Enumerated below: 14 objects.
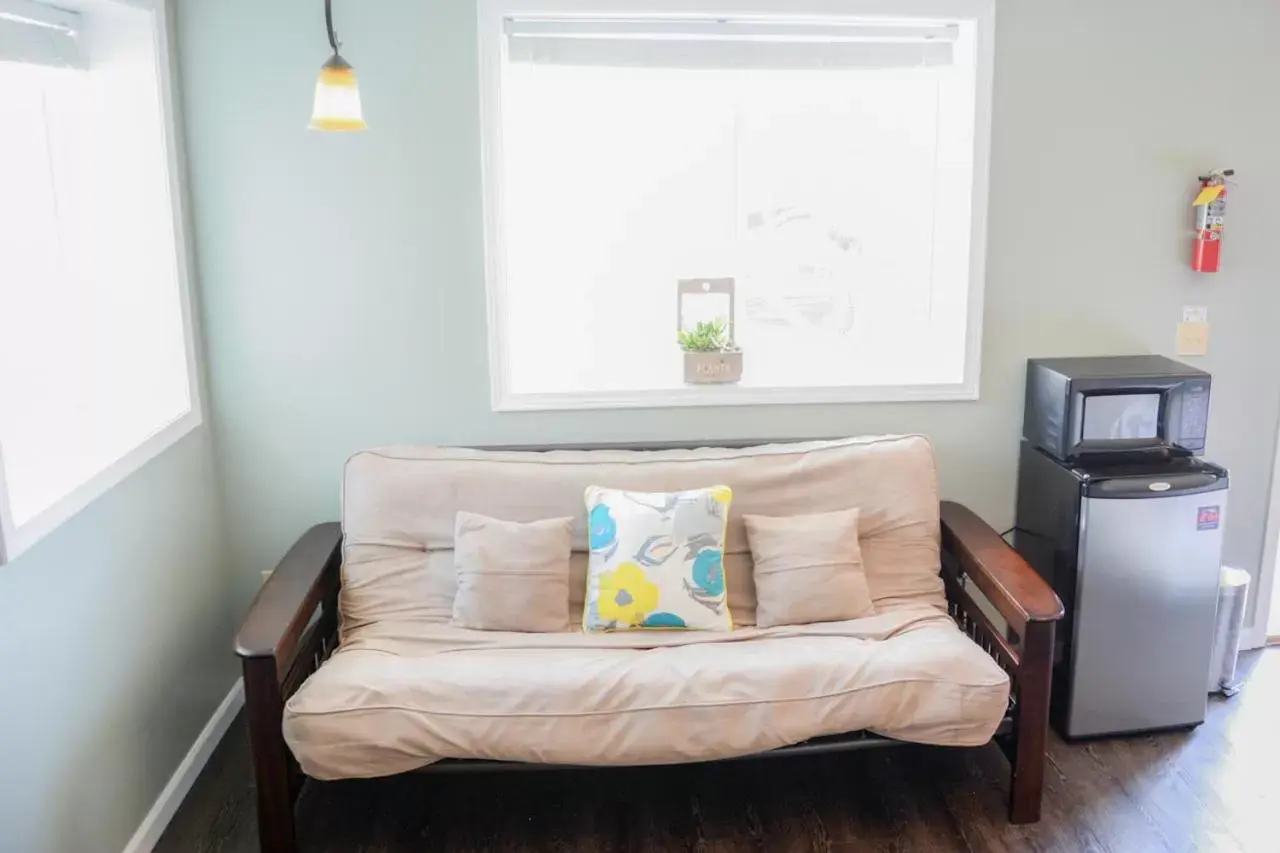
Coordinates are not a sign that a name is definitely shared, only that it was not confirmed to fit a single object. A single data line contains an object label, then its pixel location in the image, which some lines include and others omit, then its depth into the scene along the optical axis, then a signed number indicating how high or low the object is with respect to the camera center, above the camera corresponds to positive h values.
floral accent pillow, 2.76 -0.82
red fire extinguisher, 3.17 +0.09
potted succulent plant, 3.27 -0.33
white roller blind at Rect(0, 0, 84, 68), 2.22 +0.49
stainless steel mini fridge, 2.89 -0.94
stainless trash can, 3.19 -1.15
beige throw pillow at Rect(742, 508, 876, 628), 2.80 -0.85
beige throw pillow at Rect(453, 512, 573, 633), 2.76 -0.85
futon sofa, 2.41 -0.98
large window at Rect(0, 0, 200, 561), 2.21 -0.02
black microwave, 3.01 -0.47
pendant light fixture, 2.44 +0.35
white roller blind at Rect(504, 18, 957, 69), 3.07 +0.60
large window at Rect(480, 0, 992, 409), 3.13 +0.15
